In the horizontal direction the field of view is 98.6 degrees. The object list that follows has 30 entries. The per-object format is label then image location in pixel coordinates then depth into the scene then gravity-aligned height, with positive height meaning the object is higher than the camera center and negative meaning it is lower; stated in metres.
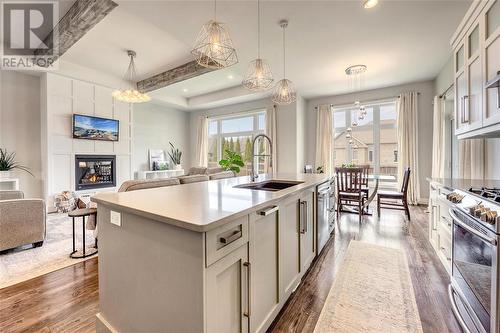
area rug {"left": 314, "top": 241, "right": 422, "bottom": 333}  1.51 -1.12
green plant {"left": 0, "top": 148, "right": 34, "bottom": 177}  4.25 +0.07
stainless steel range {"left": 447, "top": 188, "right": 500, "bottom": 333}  1.14 -0.61
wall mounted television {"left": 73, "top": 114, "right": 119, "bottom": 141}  4.93 +0.91
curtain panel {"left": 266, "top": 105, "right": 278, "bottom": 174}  6.41 +1.08
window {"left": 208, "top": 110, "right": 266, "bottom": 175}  7.27 +1.13
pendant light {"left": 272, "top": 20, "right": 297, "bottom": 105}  3.29 +1.12
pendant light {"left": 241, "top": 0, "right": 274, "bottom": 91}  2.82 +1.16
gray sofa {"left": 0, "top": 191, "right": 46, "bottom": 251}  2.54 -0.71
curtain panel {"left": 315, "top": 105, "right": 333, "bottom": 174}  6.27 +0.76
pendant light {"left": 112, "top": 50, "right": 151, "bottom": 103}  4.25 +1.42
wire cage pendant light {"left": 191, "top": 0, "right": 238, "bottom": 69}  2.09 +1.21
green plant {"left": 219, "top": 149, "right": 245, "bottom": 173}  5.50 +0.04
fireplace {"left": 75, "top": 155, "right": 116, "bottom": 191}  5.01 -0.15
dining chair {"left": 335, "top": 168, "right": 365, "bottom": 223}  3.99 -0.43
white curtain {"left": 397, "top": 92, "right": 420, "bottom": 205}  5.24 +0.62
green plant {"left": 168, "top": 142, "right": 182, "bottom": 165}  7.81 +0.36
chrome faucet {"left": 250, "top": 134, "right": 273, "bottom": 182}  2.57 -0.14
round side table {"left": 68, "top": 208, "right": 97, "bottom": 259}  2.49 -0.57
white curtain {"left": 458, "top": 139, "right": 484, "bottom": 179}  2.86 +0.07
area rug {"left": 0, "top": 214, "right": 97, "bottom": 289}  2.19 -1.09
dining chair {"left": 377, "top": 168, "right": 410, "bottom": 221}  4.05 -0.59
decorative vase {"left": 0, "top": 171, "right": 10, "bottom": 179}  4.17 -0.17
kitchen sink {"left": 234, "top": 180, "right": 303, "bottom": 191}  2.29 -0.22
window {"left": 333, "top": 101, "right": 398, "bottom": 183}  5.84 +0.72
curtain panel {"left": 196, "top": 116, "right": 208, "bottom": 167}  8.09 +0.86
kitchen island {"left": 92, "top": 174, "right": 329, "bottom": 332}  0.94 -0.50
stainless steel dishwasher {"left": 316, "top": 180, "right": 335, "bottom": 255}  2.38 -0.60
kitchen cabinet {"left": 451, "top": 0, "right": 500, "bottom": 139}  1.67 +0.84
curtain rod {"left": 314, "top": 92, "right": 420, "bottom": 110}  5.57 +1.70
